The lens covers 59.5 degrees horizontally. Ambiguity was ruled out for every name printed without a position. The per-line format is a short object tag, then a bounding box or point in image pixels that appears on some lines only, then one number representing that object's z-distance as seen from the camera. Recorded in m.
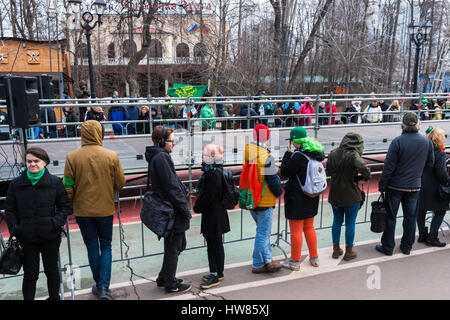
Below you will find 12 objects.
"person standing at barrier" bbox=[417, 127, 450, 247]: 5.79
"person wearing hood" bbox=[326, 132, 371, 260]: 5.12
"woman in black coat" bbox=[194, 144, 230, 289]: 4.51
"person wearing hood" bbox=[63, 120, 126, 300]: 4.21
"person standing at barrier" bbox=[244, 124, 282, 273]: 4.76
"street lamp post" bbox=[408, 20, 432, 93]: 17.97
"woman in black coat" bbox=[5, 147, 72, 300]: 3.87
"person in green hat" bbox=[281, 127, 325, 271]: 4.91
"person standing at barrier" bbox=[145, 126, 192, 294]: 4.27
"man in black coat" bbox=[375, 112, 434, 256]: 5.42
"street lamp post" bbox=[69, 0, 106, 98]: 14.27
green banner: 14.08
